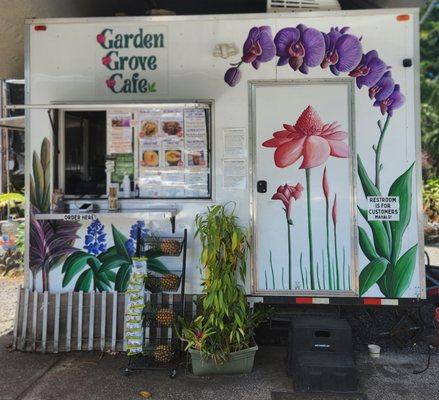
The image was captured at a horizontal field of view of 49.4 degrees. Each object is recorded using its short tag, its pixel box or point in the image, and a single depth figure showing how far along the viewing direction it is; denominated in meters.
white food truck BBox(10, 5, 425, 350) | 3.97
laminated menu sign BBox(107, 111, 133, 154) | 4.29
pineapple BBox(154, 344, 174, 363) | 3.86
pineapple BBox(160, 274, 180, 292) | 4.00
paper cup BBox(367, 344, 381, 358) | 4.21
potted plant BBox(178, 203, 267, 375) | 3.71
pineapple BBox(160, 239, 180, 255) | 3.93
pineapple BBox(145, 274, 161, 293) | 4.03
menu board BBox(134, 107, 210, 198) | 4.21
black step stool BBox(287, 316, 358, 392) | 3.50
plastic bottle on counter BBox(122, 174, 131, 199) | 4.27
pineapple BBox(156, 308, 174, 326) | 3.84
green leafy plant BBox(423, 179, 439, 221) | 11.00
